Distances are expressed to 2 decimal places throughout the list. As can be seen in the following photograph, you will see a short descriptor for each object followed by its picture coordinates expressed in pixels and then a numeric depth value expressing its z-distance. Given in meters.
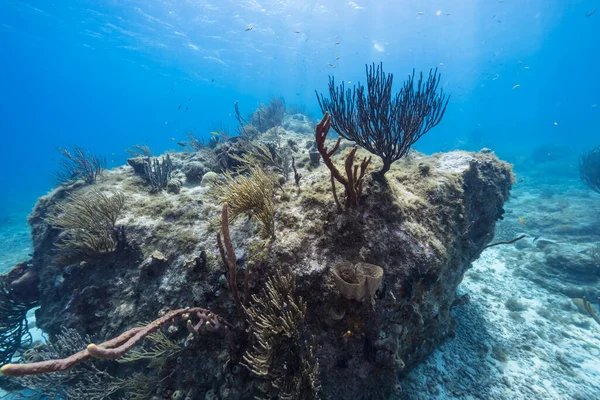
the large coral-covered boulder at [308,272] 3.34
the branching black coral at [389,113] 4.09
